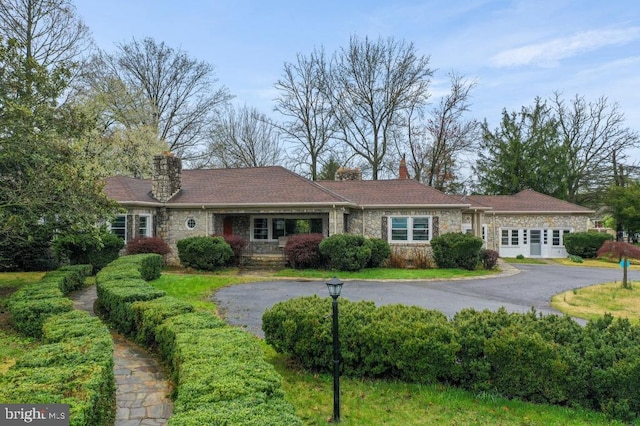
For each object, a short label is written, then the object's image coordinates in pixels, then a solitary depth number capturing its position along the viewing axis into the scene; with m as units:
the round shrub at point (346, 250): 16.17
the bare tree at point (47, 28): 17.46
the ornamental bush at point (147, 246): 16.27
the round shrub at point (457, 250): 17.00
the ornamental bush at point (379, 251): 17.31
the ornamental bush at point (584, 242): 23.69
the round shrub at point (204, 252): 16.34
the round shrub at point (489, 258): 17.94
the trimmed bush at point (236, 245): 17.58
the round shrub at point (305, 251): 16.89
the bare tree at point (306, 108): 30.98
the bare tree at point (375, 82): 29.02
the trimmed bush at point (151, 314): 6.25
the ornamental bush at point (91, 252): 14.97
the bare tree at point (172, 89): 29.23
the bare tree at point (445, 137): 30.16
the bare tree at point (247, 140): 33.78
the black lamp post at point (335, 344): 4.34
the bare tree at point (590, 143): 33.62
